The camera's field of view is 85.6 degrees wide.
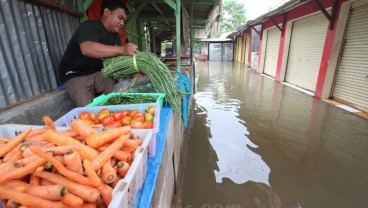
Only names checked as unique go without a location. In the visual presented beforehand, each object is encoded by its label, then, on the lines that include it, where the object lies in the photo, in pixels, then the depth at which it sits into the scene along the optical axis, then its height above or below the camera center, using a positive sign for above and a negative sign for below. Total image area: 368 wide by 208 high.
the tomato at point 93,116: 1.73 -0.57
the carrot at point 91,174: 0.89 -0.54
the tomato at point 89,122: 1.58 -0.57
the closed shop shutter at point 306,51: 7.34 -0.14
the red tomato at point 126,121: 1.67 -0.59
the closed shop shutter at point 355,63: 5.46 -0.47
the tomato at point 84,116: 1.68 -0.55
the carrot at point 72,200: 0.80 -0.59
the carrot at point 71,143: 1.02 -0.48
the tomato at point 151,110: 1.79 -0.54
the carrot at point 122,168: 1.00 -0.58
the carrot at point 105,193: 0.88 -0.62
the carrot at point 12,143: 1.04 -0.49
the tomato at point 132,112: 1.79 -0.56
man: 2.33 -0.10
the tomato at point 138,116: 1.68 -0.56
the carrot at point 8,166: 0.84 -0.49
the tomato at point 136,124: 1.59 -0.59
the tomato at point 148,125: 1.64 -0.61
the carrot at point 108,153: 0.97 -0.52
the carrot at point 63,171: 0.88 -0.52
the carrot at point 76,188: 0.84 -0.58
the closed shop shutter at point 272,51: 11.47 -0.20
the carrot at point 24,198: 0.79 -0.57
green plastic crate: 2.19 -0.55
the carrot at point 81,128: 1.20 -0.46
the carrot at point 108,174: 0.94 -0.58
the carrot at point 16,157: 0.99 -0.52
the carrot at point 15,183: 0.84 -0.56
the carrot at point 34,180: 0.88 -0.57
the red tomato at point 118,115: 1.73 -0.57
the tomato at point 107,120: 1.64 -0.58
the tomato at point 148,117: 1.70 -0.57
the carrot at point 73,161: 0.89 -0.49
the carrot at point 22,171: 0.83 -0.51
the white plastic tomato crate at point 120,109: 1.46 -0.56
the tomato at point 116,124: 1.61 -0.59
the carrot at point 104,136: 1.11 -0.48
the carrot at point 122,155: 1.08 -0.57
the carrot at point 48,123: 1.30 -0.47
